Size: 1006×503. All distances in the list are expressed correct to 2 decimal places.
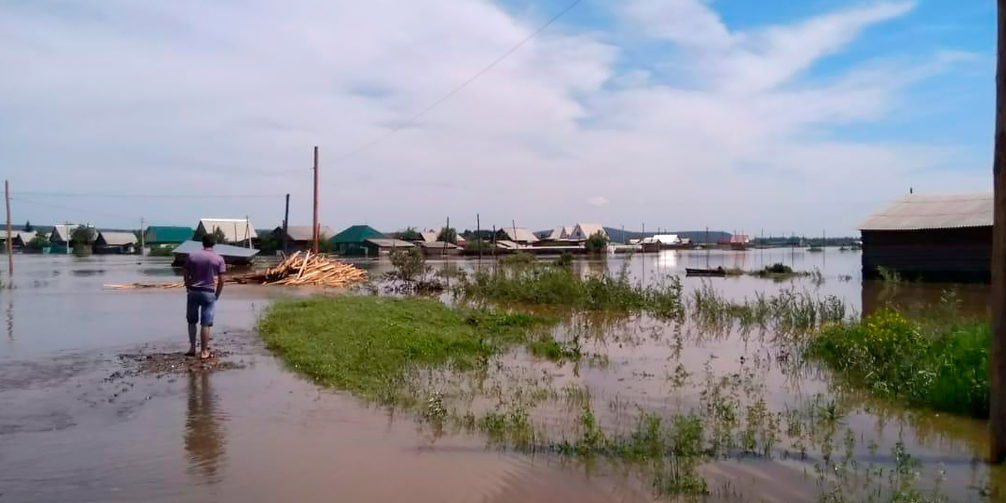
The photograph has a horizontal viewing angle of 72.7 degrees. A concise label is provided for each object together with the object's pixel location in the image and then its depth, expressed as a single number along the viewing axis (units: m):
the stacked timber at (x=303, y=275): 25.22
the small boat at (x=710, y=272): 36.50
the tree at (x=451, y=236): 76.81
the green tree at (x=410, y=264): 24.48
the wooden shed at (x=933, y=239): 27.14
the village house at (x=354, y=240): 66.56
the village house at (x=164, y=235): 78.38
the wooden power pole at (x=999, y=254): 4.98
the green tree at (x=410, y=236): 78.38
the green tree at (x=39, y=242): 74.06
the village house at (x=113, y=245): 73.19
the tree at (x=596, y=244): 73.38
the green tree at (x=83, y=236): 71.75
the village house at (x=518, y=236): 78.56
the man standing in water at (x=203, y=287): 8.76
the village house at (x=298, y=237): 62.09
